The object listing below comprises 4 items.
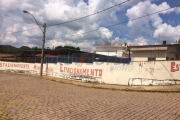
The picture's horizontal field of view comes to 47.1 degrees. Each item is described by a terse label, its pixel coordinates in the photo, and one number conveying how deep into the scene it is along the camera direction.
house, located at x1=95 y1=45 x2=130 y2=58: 50.26
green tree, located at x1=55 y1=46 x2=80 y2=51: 73.94
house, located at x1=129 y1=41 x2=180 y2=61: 21.00
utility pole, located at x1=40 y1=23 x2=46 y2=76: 25.45
